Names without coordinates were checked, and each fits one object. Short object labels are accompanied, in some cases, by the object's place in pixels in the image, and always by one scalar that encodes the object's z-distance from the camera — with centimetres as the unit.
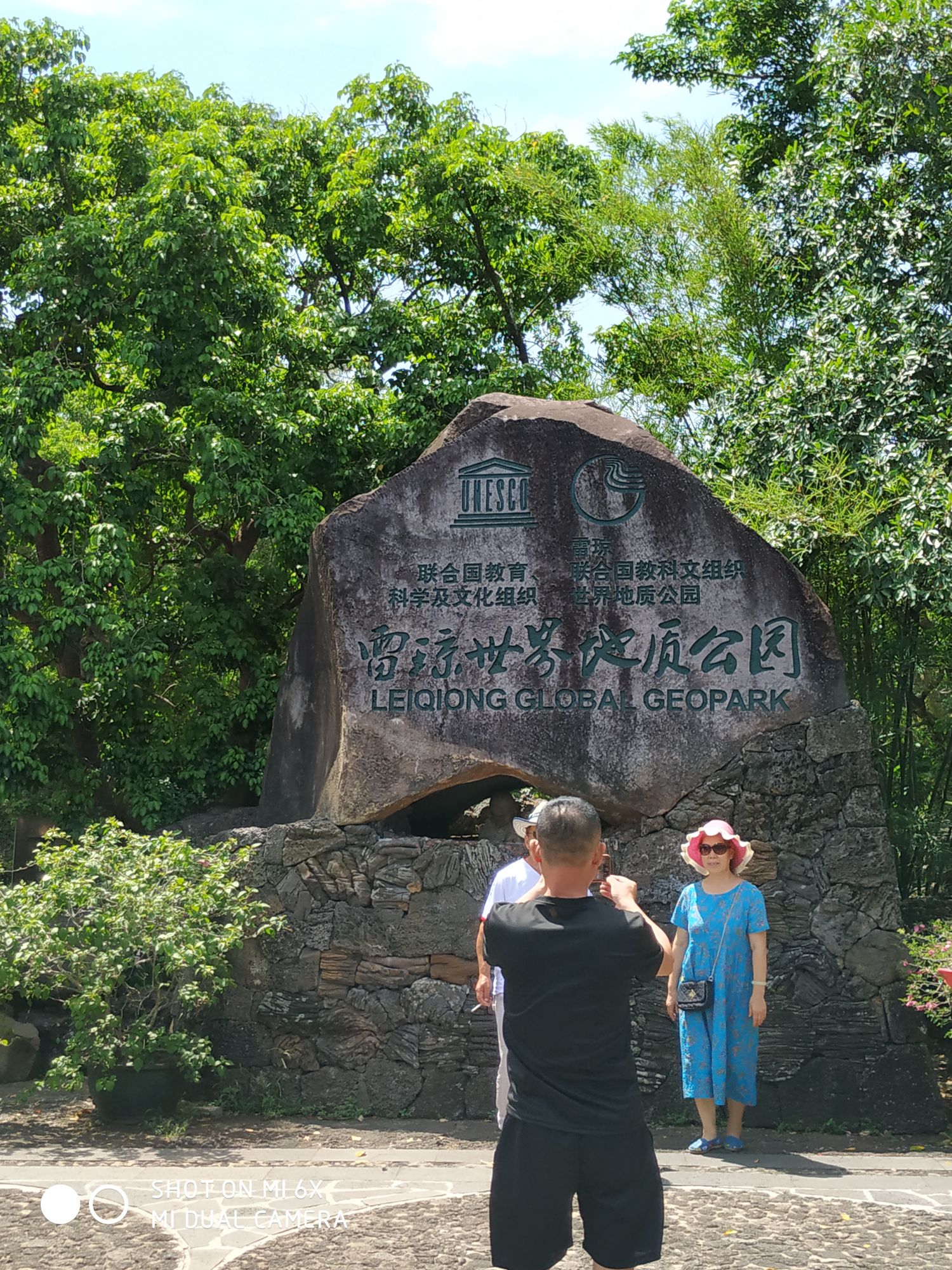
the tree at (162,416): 851
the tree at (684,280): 1041
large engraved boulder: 623
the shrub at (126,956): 556
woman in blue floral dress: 514
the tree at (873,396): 729
